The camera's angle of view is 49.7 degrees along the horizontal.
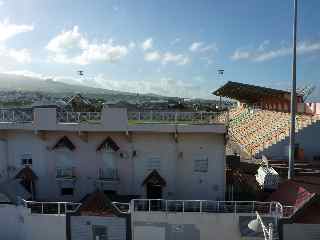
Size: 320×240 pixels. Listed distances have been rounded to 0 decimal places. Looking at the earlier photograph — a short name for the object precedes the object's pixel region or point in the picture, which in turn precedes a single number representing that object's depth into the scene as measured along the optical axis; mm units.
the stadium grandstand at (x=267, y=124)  31828
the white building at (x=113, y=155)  17188
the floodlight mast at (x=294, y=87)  17250
